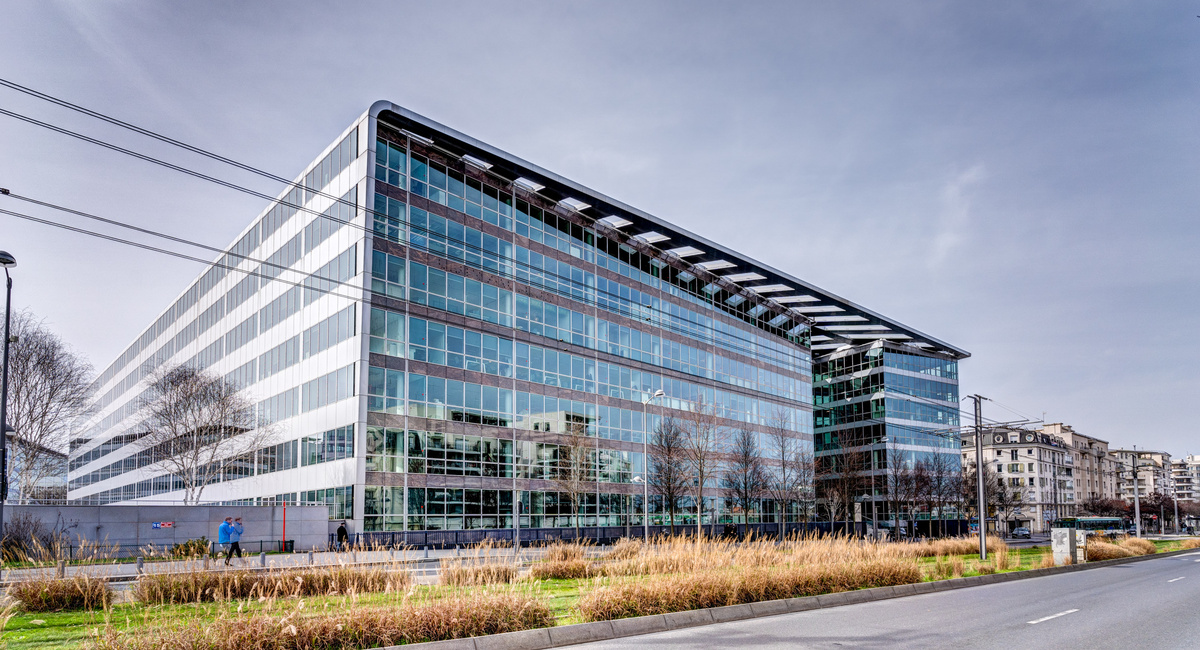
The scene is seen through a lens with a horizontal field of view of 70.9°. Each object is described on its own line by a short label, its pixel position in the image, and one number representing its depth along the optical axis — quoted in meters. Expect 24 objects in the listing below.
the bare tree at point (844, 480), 68.12
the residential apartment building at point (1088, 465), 148.62
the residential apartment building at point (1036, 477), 129.25
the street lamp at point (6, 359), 22.84
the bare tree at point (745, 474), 64.31
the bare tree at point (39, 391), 42.54
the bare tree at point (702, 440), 55.16
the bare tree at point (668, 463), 55.72
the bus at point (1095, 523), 99.31
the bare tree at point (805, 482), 70.44
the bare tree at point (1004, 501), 94.94
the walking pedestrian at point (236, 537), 24.99
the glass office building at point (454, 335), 44.59
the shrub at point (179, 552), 12.69
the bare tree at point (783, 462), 67.69
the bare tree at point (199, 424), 48.28
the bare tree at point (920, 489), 74.44
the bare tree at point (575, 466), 50.88
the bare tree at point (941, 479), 79.12
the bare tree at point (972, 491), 80.94
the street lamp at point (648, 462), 58.31
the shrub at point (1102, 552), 33.47
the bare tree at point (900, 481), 72.11
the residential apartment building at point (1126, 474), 166.89
